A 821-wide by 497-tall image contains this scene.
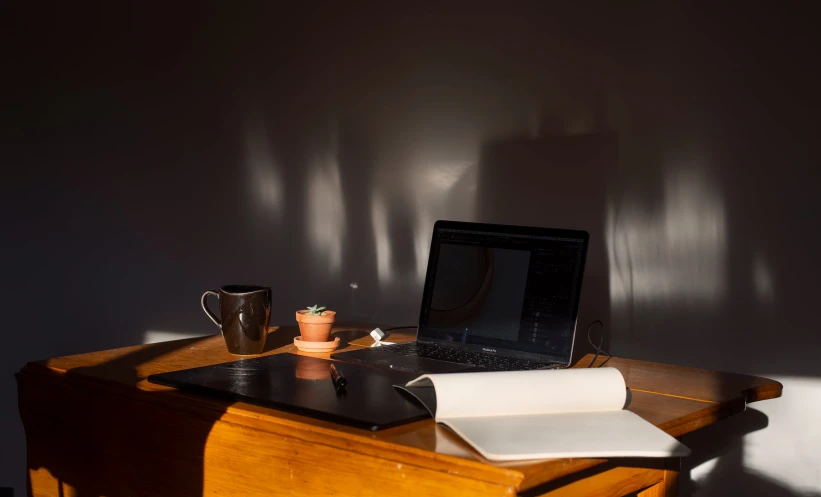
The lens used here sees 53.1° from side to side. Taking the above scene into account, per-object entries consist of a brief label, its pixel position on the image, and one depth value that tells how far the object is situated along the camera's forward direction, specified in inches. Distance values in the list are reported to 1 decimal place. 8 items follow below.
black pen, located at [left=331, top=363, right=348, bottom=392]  51.4
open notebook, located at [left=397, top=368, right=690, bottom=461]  40.3
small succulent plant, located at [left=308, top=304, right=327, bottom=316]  69.2
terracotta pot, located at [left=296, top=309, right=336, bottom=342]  68.4
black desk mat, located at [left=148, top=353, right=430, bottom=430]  46.2
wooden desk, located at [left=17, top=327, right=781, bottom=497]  40.9
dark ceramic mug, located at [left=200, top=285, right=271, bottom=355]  65.3
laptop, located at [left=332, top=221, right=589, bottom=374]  63.7
